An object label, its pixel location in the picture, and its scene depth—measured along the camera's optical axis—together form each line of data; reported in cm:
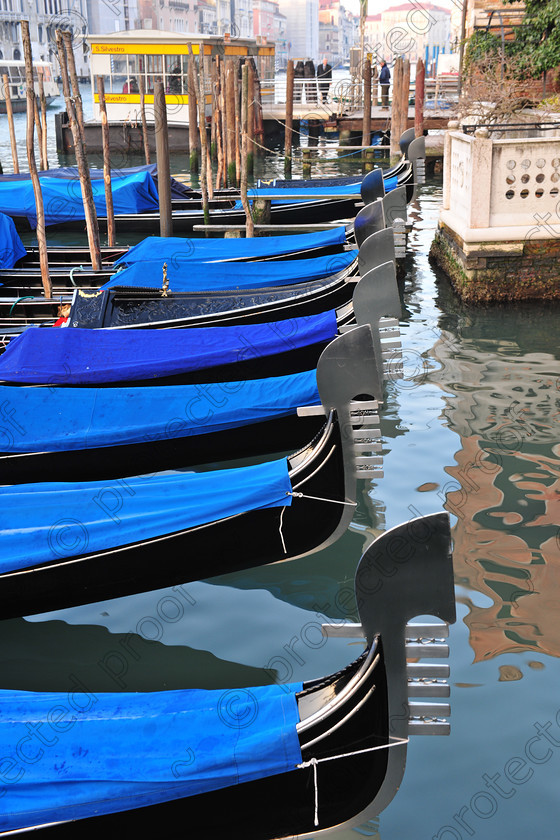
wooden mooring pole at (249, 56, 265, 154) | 1629
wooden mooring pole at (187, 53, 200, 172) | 1049
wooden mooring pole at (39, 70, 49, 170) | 909
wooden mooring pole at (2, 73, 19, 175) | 995
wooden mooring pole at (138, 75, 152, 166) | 1195
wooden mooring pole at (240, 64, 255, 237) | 706
